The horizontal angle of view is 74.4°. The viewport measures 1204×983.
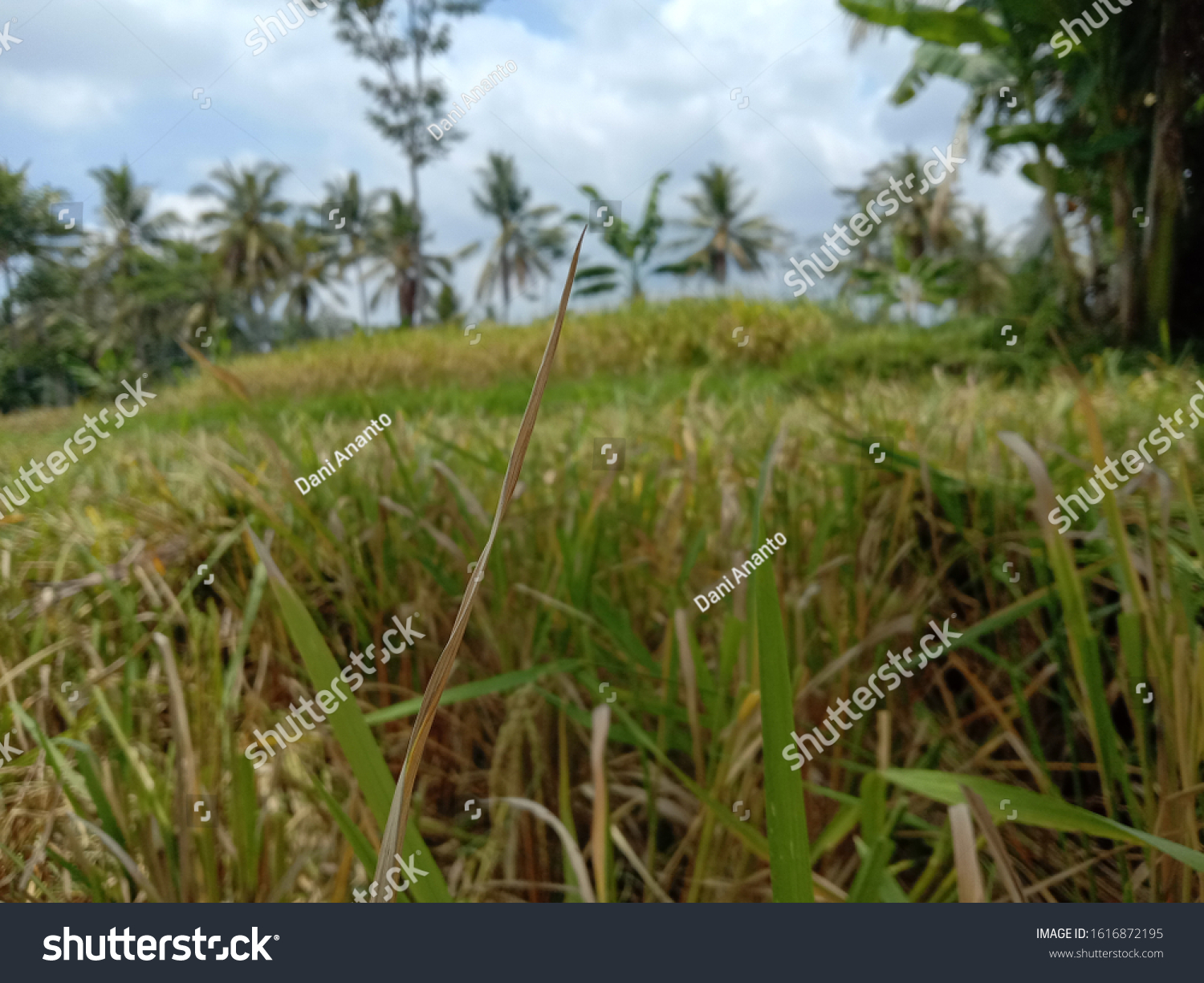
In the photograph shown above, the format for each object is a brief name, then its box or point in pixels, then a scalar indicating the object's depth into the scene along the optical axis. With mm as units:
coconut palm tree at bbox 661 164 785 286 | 35406
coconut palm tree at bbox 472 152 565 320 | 27625
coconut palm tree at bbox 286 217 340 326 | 20791
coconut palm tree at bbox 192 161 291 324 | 30984
